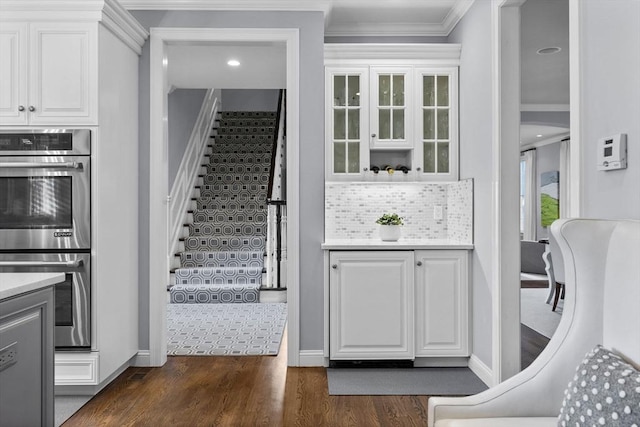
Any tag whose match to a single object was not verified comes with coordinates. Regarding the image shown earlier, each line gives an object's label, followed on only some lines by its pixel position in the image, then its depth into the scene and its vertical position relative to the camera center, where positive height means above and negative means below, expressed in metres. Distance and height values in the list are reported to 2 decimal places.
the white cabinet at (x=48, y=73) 2.87 +0.86
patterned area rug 3.82 -1.09
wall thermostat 1.68 +0.23
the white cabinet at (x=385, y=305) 3.36 -0.66
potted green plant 3.62 -0.10
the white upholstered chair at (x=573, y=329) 1.35 -0.35
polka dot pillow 1.13 -0.46
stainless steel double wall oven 2.84 -0.01
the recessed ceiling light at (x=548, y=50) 4.75 +1.70
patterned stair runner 5.65 -0.10
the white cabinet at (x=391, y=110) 3.74 +0.84
